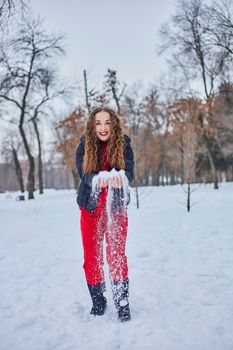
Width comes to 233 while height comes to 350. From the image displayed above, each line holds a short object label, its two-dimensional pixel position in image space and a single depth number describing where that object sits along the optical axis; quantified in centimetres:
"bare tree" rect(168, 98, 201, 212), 935
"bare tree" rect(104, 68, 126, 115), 2659
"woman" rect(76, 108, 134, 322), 290
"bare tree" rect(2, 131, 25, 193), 3247
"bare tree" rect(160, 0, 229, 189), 1705
